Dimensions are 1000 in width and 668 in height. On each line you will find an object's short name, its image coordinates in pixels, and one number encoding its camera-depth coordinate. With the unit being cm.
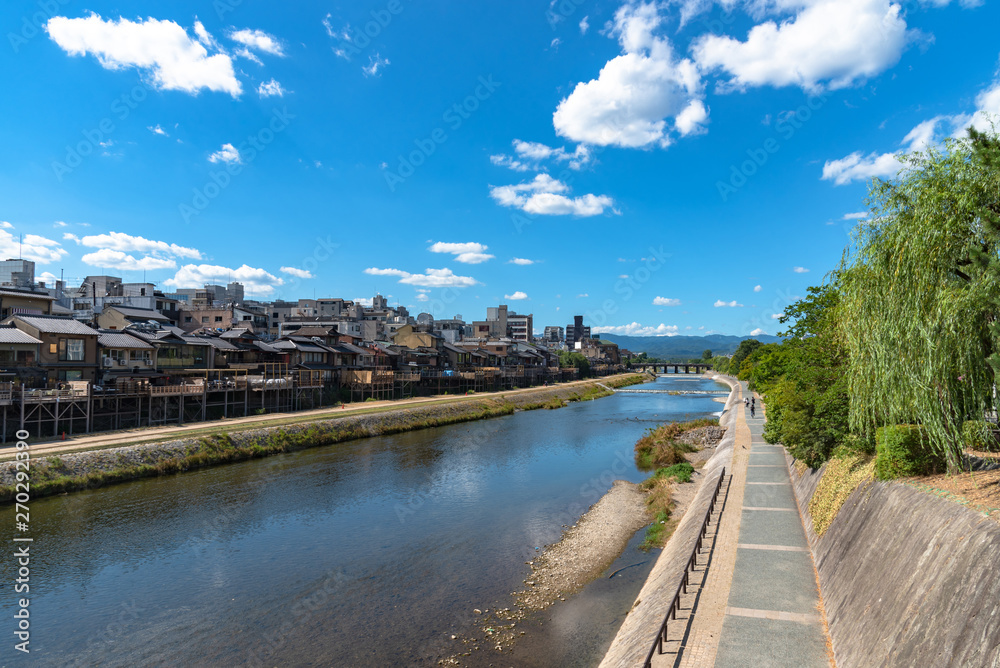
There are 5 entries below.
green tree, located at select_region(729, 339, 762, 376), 13805
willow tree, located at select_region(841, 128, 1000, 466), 1060
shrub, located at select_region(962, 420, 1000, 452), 1120
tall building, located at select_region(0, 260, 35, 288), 7008
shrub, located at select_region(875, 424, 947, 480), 1276
